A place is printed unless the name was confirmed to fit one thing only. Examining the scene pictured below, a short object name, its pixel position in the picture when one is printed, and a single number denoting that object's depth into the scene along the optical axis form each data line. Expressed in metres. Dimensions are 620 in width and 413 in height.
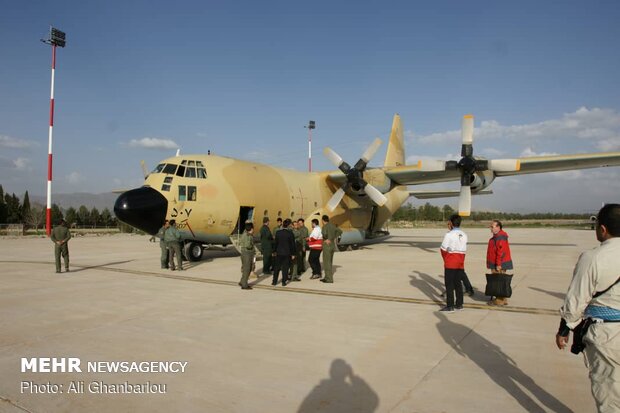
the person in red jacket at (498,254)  8.02
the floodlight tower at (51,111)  31.89
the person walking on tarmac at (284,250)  10.45
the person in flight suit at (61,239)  12.14
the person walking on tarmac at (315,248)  11.47
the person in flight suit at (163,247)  13.48
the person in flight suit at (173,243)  12.88
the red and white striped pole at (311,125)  42.84
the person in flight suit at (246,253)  9.91
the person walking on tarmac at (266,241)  11.69
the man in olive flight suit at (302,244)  12.00
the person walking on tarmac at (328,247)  10.90
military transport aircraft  13.83
